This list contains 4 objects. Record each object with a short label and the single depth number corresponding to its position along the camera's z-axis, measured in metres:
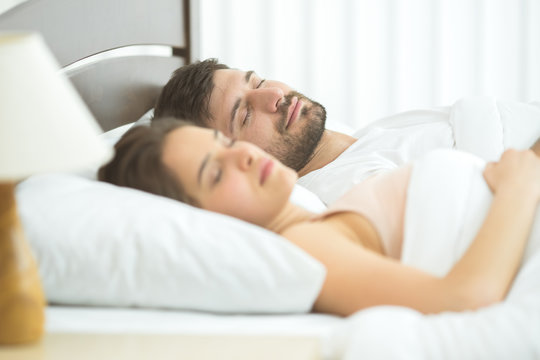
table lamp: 1.34
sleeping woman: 1.52
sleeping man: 2.18
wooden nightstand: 1.36
